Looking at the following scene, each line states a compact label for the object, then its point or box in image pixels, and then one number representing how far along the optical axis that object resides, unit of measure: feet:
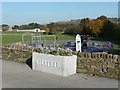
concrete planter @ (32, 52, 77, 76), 37.01
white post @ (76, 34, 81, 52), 59.67
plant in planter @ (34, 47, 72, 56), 39.45
